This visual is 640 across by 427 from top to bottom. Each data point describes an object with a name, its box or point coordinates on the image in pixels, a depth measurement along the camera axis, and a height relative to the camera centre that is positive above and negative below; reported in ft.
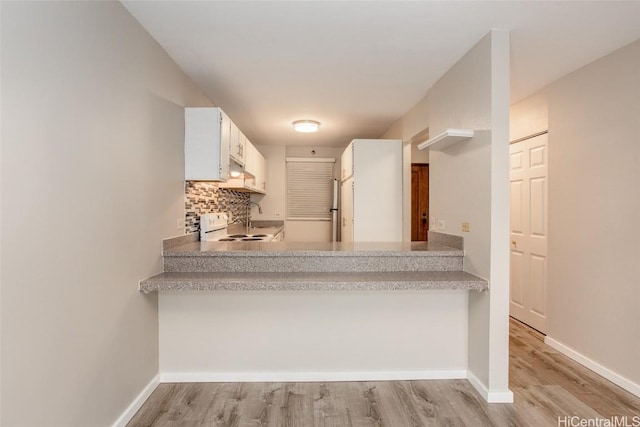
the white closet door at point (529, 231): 11.25 -0.73
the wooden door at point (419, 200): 19.03 +0.60
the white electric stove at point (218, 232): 10.59 -0.70
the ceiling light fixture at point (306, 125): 14.08 +3.57
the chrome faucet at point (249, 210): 19.09 +0.07
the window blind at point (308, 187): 20.10 +1.42
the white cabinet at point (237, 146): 10.43 +2.15
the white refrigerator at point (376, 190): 13.43 +0.82
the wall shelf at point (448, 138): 7.67 +1.72
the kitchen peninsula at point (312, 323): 8.00 -2.73
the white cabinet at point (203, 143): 9.14 +1.85
